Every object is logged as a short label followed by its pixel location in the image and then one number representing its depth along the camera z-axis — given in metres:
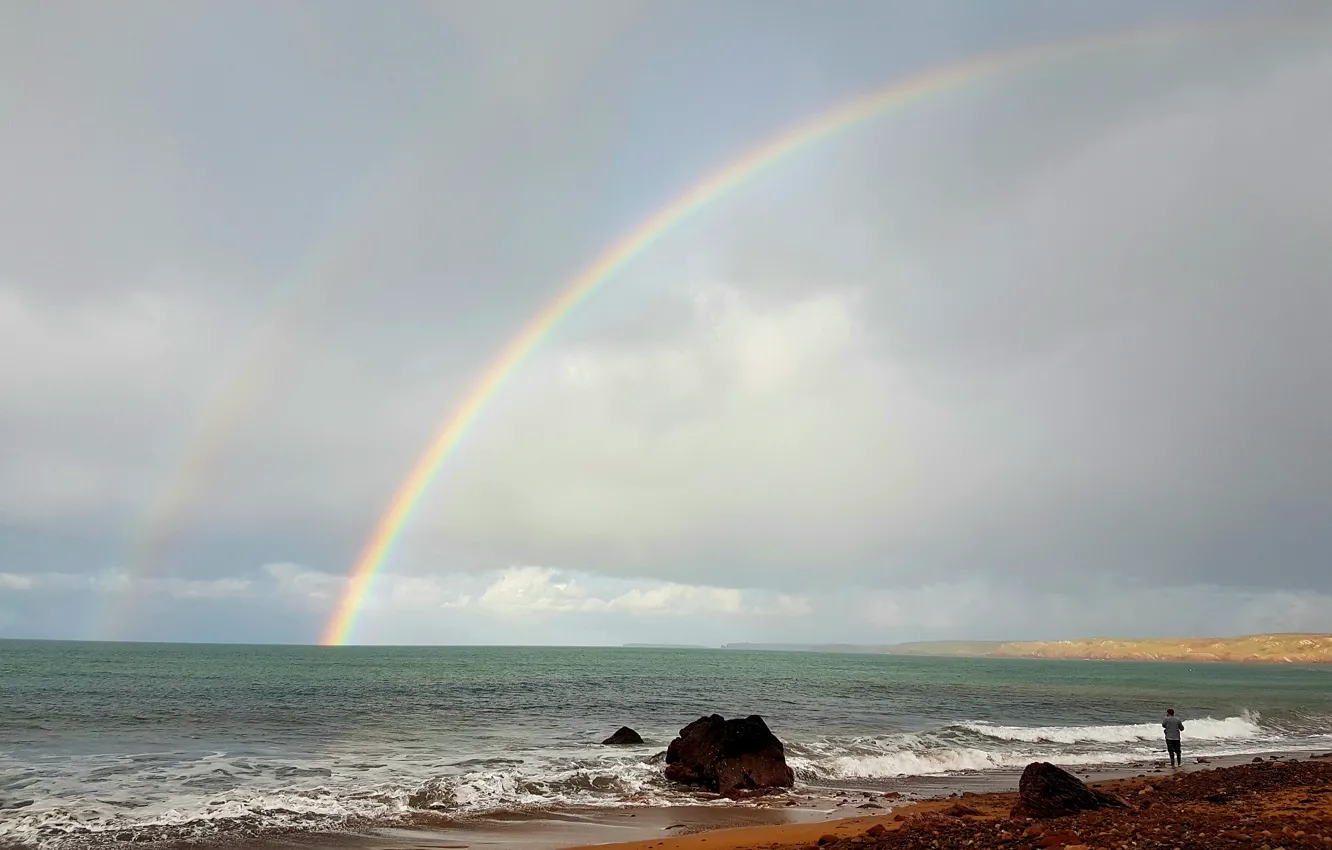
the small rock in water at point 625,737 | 33.22
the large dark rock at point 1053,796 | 15.59
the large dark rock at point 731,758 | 24.31
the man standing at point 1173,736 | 29.97
